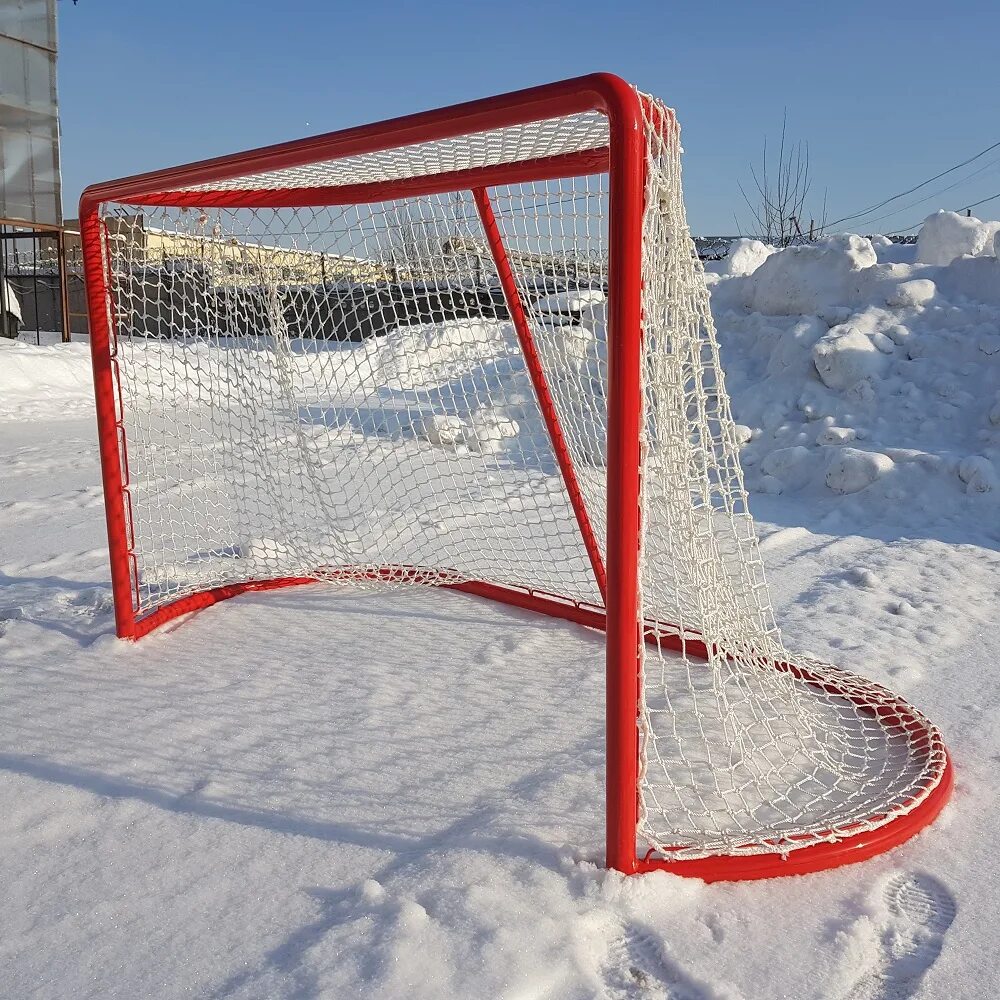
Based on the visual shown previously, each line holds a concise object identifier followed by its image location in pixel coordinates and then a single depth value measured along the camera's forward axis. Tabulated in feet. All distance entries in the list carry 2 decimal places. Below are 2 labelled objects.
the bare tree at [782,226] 67.05
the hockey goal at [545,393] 5.54
